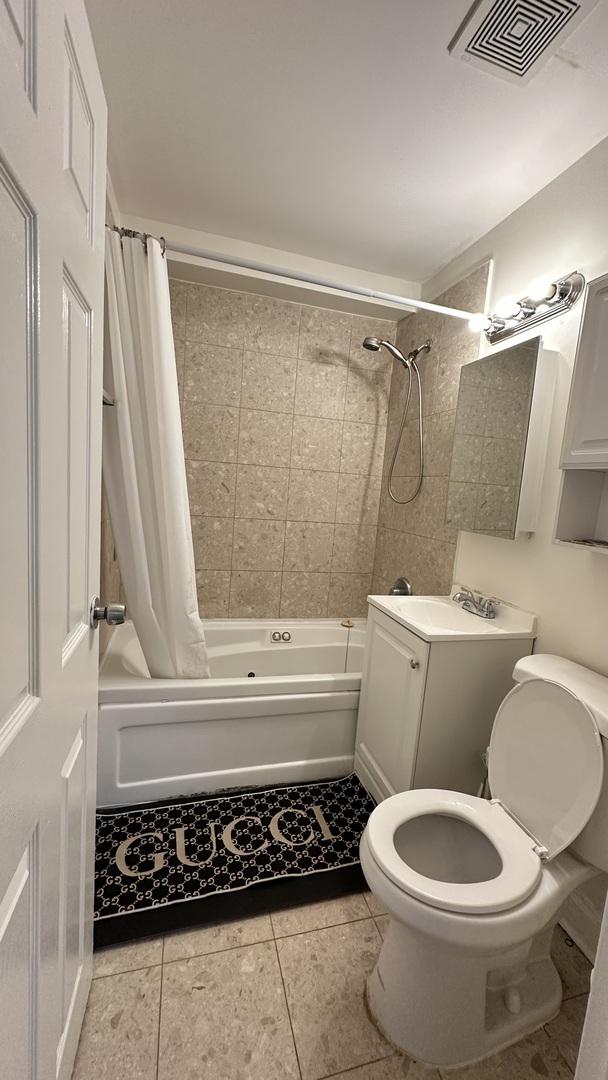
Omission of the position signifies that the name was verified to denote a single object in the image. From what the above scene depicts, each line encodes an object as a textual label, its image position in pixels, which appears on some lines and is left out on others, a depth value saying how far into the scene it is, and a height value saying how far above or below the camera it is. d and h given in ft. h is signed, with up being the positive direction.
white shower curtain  5.24 +0.11
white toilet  3.27 -2.96
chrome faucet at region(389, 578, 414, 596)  7.49 -1.64
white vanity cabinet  5.14 -2.48
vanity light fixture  5.08 +2.34
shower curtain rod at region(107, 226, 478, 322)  5.26 +2.52
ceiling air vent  3.61 +3.96
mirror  5.62 +0.77
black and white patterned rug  4.55 -4.34
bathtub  5.73 -3.43
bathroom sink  5.16 -1.59
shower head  7.91 +2.49
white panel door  1.69 -0.15
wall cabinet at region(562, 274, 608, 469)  4.21 +1.07
